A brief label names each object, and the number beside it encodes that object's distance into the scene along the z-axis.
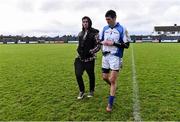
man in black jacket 2.98
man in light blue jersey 2.63
